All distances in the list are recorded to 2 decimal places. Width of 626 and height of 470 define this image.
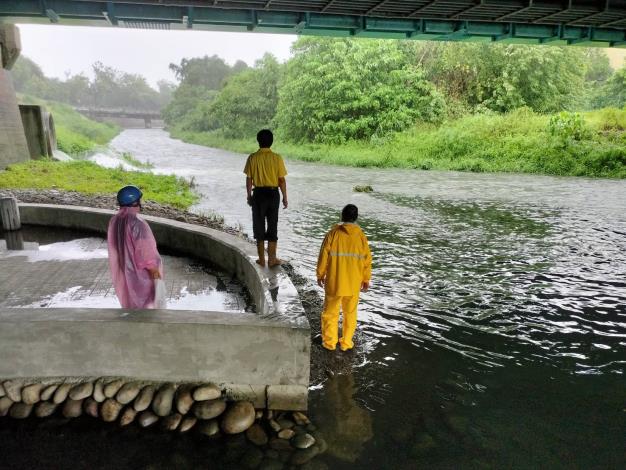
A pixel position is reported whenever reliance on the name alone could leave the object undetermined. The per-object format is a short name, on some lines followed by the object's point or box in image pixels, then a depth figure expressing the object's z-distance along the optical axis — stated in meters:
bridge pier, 20.17
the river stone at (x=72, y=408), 4.25
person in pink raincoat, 4.45
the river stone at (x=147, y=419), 4.17
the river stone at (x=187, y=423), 4.13
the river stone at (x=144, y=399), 4.22
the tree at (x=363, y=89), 37.19
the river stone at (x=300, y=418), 4.26
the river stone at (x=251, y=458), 3.77
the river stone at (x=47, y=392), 4.25
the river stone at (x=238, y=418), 4.12
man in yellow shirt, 6.22
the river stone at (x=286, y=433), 4.08
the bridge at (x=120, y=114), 104.06
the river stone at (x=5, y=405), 4.24
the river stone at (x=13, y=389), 4.25
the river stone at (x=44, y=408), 4.23
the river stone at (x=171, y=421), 4.15
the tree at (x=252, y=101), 55.78
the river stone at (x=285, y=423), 4.20
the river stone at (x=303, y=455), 3.79
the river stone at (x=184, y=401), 4.21
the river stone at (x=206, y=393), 4.24
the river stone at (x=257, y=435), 4.01
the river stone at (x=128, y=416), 4.18
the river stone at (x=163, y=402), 4.20
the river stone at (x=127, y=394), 4.23
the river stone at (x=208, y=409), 4.20
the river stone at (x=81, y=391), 4.23
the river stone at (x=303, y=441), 3.98
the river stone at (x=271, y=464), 3.72
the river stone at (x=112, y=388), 4.24
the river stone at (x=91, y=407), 4.25
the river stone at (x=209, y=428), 4.11
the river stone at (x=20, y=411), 4.21
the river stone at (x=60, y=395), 4.24
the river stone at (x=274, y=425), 4.14
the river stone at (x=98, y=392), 4.24
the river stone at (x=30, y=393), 4.24
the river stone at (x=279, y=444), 3.95
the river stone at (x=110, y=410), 4.21
